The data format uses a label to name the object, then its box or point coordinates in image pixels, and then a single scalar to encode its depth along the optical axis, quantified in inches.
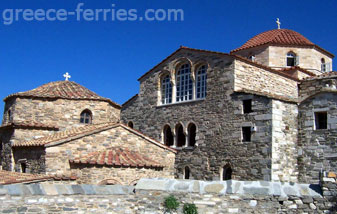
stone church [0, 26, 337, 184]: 608.4
